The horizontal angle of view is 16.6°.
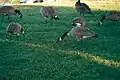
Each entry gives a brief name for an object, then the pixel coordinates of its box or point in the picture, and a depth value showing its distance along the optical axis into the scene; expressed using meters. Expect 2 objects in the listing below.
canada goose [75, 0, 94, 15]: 22.23
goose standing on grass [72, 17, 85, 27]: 18.55
